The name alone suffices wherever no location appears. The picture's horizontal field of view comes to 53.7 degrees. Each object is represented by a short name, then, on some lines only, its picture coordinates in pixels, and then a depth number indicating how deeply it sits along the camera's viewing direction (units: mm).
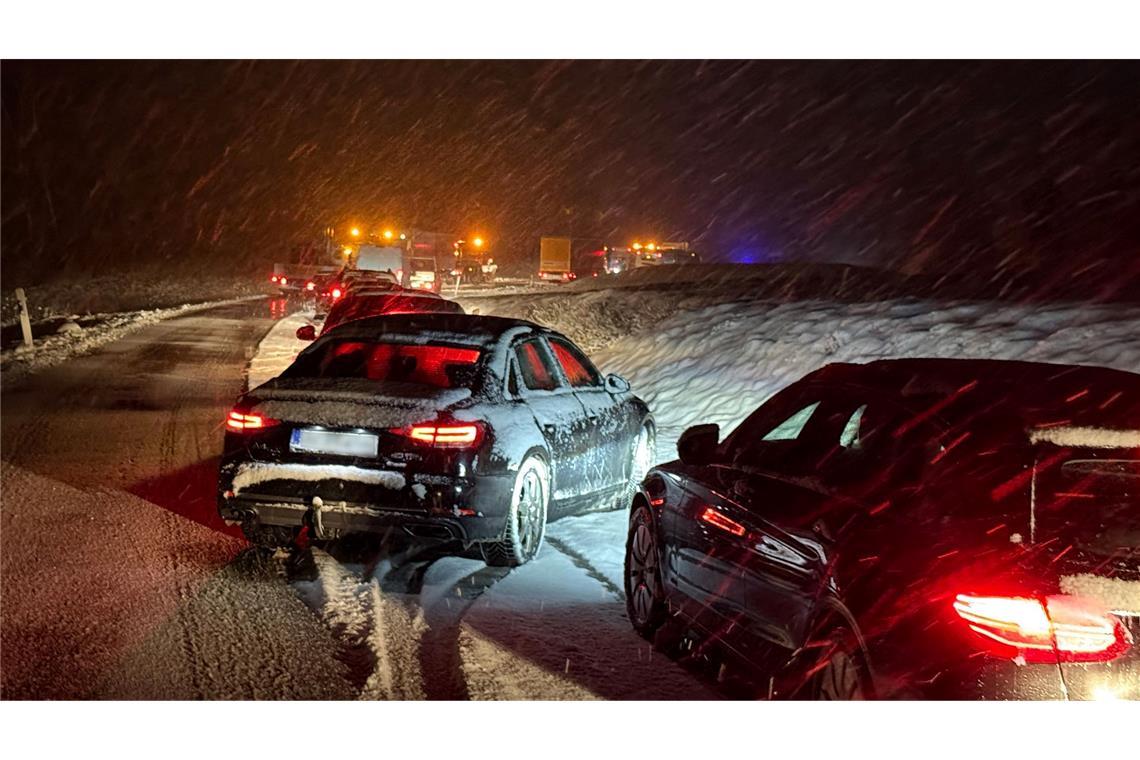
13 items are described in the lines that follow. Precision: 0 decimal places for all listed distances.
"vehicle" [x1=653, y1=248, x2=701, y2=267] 56847
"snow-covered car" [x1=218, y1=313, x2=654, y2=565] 6645
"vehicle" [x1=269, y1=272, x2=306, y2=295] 39031
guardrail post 22141
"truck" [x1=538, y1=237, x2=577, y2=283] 64562
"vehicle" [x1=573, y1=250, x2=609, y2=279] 65625
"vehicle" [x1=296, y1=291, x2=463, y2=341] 18219
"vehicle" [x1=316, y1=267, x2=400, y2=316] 29702
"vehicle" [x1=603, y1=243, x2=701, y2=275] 57250
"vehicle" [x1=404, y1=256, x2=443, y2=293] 50438
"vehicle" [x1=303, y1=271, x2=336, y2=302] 33781
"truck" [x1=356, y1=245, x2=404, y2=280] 43969
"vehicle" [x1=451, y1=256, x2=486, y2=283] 62656
